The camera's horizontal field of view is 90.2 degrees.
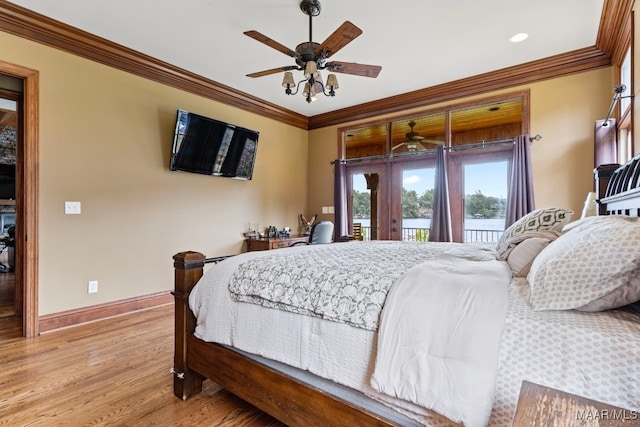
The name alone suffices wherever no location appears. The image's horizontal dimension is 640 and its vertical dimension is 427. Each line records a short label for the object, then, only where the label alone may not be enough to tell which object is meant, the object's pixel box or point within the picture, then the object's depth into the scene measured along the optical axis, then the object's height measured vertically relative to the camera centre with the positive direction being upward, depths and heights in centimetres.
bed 91 -42
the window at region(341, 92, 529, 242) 399 +67
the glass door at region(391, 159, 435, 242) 453 +21
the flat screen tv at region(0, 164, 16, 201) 649 +70
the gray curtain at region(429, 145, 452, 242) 416 +11
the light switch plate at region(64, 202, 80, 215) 303 +7
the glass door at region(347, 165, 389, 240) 495 +23
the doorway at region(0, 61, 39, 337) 280 +15
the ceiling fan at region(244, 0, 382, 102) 237 +126
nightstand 56 -37
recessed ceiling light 307 +172
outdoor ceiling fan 462 +108
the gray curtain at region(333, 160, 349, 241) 521 +20
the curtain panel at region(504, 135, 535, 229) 362 +35
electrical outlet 318 -72
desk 437 -40
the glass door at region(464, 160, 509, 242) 397 +18
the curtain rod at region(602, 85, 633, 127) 240 +95
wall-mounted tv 379 +88
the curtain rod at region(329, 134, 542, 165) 370 +88
